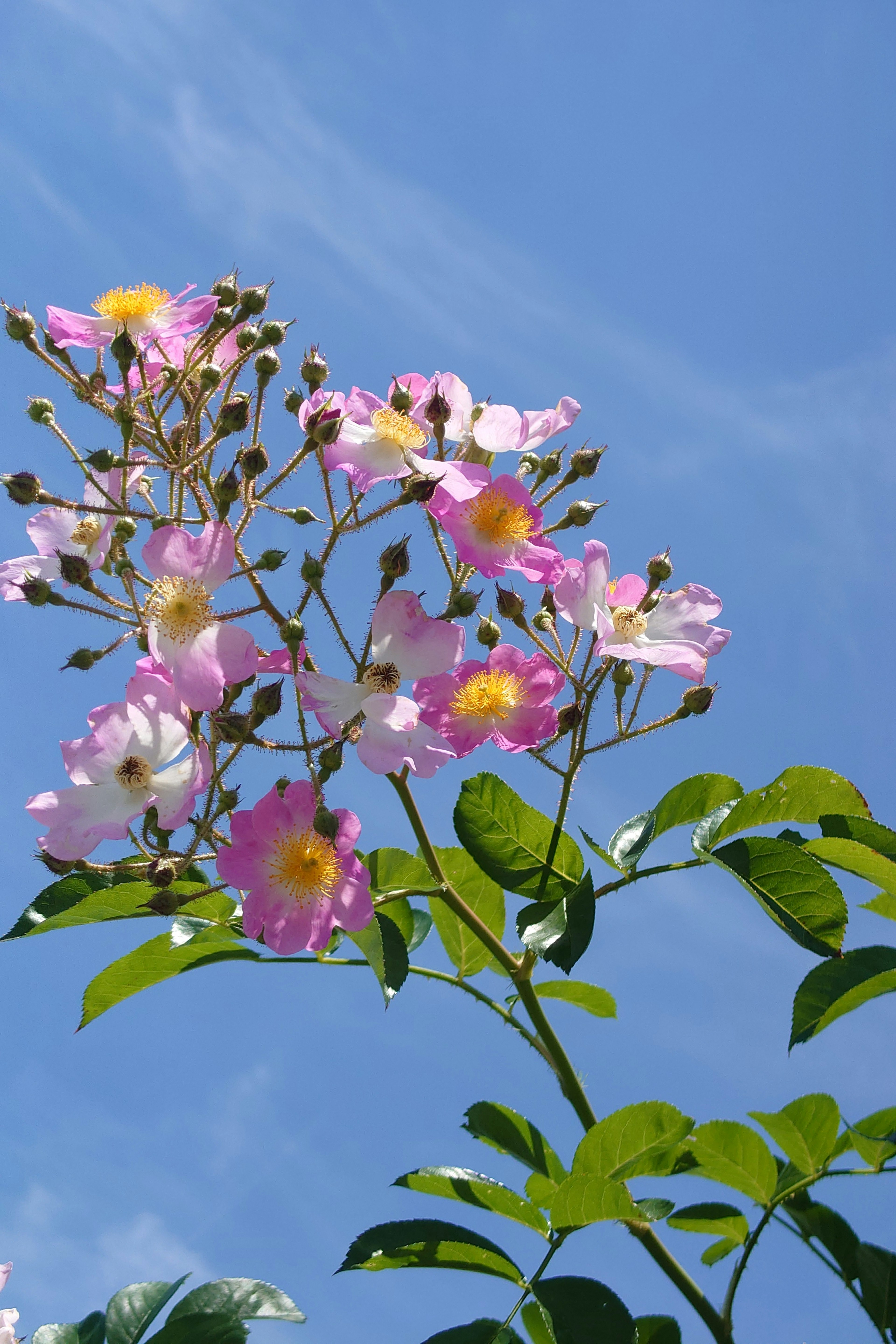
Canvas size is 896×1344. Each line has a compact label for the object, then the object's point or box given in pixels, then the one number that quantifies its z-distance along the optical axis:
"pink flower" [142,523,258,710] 1.79
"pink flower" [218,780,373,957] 1.86
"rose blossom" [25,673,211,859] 1.85
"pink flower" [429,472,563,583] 2.04
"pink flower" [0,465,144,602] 2.07
